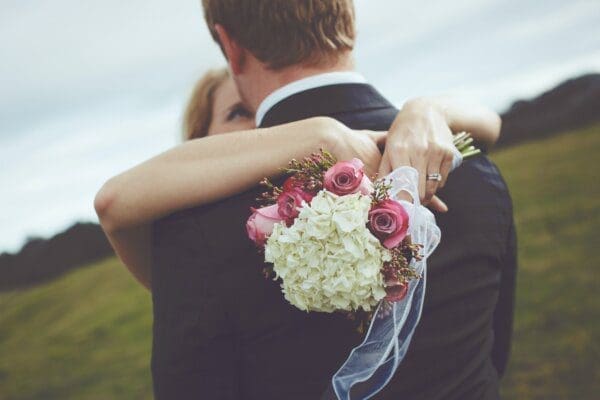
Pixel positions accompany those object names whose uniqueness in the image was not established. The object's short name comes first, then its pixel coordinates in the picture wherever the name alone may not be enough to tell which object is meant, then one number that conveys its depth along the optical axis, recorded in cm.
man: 165
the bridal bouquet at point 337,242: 147
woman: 170
